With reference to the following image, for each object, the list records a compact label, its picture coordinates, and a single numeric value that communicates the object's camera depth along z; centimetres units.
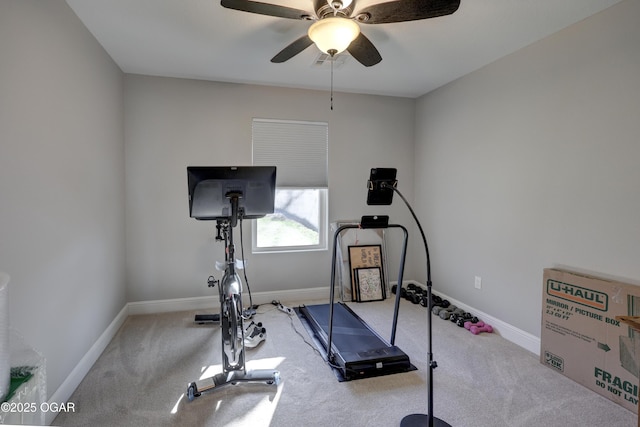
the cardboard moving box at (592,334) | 208
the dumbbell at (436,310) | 358
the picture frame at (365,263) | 409
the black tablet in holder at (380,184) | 215
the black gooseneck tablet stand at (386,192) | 193
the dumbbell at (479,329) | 313
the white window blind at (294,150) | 386
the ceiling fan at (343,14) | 177
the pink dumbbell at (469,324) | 321
